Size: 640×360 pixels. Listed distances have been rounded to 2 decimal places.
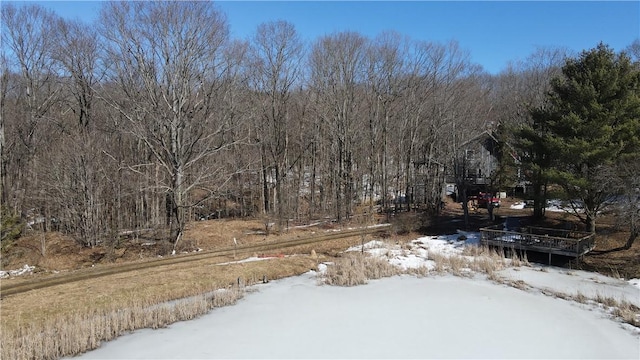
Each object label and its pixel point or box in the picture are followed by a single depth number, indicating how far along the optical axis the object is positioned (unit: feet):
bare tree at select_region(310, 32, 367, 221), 110.52
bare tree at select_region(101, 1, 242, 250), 71.56
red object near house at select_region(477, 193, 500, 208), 118.42
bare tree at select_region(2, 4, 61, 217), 89.92
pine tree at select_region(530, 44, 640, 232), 64.95
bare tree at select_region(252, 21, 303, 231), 107.65
